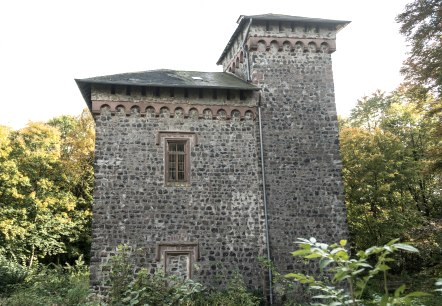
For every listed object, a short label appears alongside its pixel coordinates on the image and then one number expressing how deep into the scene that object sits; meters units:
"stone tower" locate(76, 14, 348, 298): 12.90
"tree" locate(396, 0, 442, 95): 13.69
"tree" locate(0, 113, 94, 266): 22.34
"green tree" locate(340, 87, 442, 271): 21.02
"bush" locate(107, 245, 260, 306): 9.56
